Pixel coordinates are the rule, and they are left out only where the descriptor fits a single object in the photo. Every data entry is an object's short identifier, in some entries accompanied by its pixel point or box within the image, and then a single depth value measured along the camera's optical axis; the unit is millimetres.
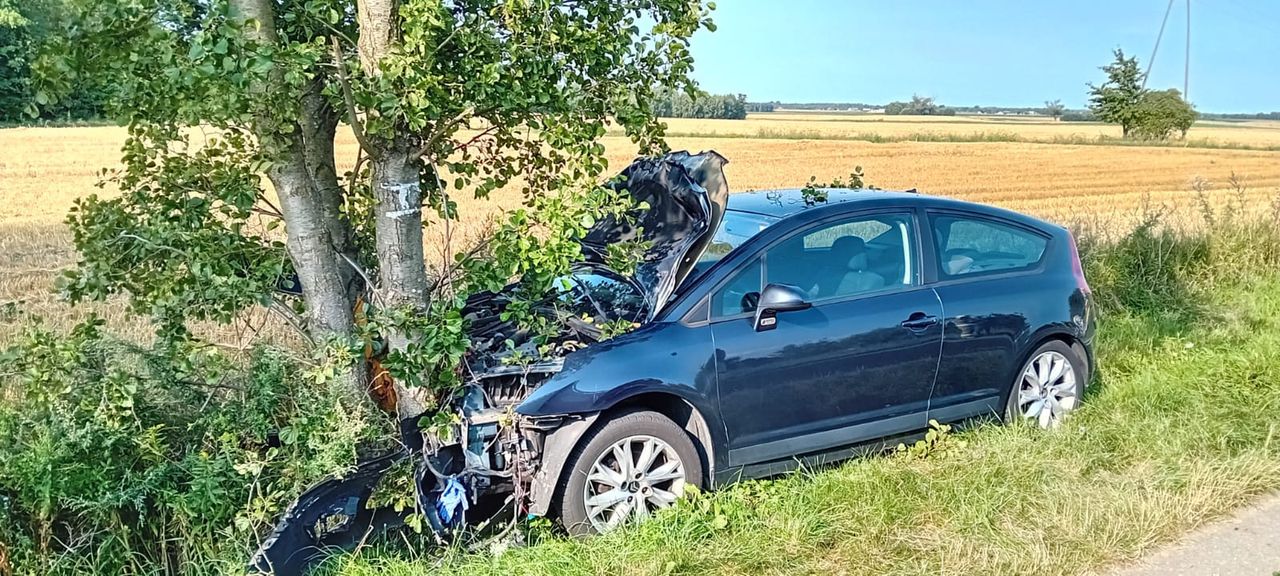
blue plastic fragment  4316
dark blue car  4391
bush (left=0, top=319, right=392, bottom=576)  4133
